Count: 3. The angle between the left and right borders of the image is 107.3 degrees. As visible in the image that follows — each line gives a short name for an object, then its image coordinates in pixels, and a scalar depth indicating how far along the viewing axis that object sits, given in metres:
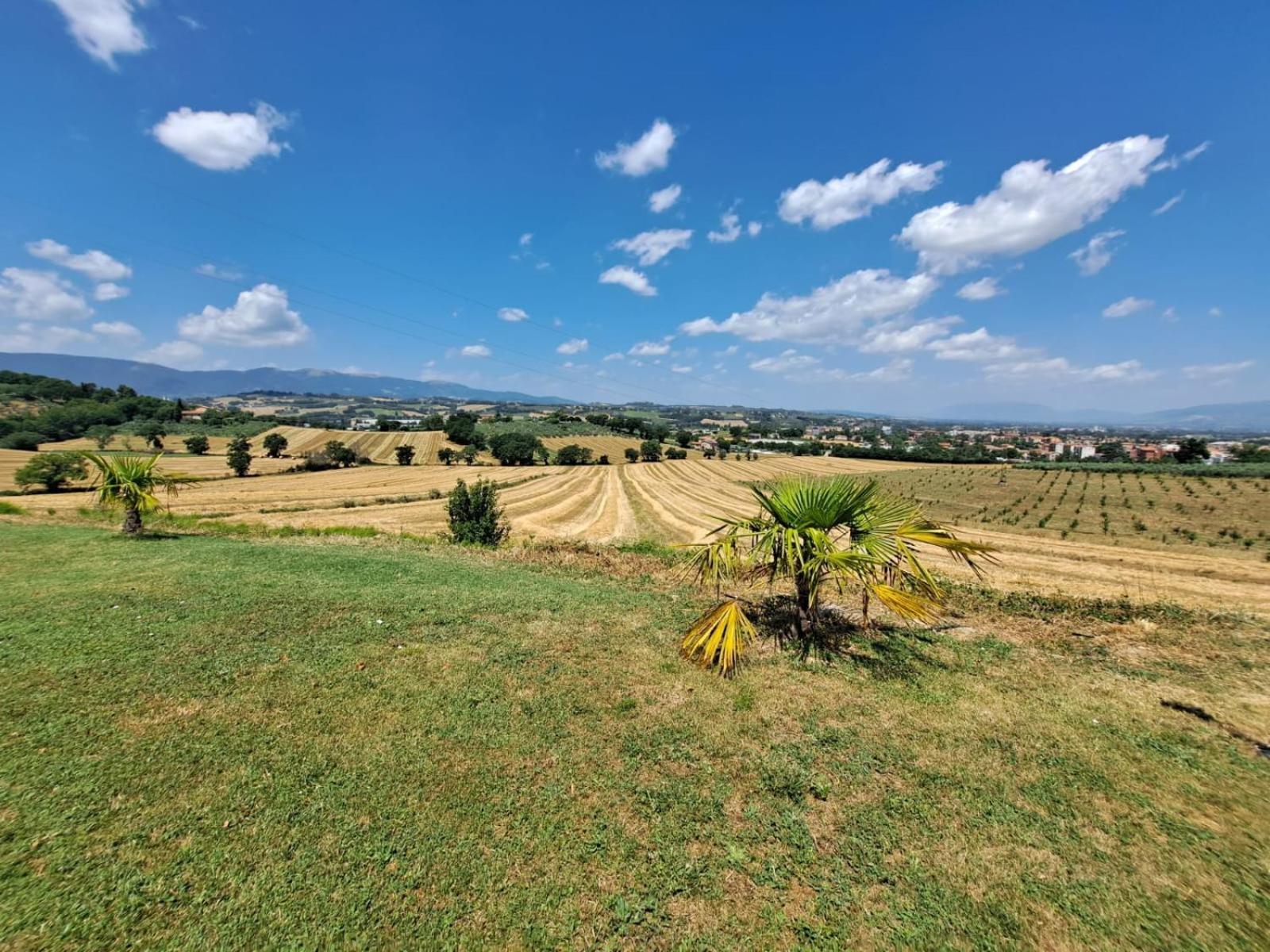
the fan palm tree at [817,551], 6.13
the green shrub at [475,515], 18.72
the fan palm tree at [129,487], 12.41
